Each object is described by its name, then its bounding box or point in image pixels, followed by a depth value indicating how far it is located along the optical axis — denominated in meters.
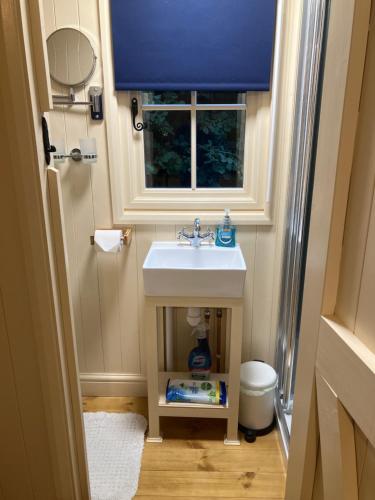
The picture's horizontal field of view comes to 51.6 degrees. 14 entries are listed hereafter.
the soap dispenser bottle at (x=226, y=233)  1.93
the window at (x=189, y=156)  1.92
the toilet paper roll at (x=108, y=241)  1.88
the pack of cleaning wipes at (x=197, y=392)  1.87
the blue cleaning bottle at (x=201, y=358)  2.02
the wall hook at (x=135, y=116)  1.89
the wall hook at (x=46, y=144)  0.99
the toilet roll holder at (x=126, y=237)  1.94
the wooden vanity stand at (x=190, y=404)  1.73
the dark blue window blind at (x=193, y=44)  1.70
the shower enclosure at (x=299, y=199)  1.41
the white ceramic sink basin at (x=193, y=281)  1.66
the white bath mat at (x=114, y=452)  1.66
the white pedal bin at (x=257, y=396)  1.87
